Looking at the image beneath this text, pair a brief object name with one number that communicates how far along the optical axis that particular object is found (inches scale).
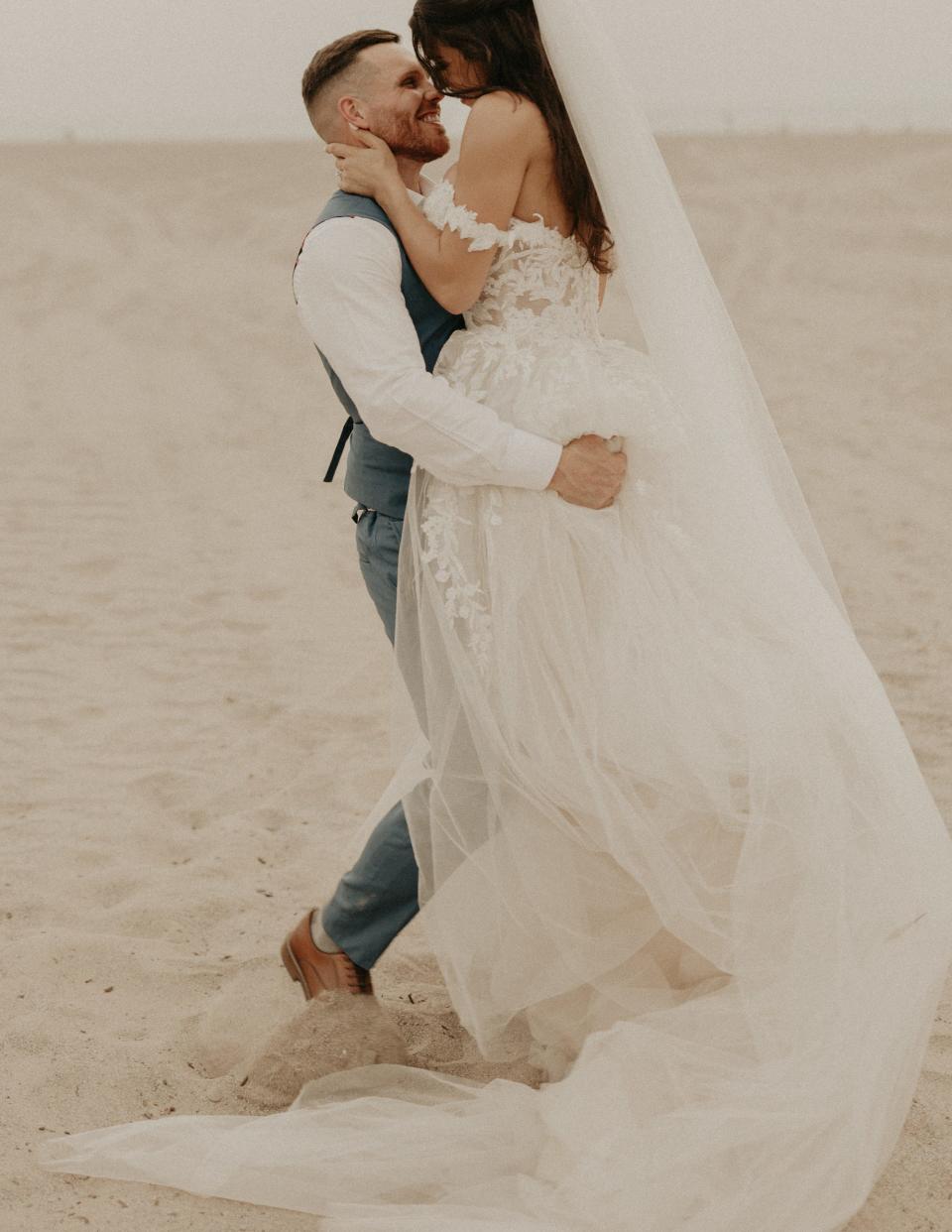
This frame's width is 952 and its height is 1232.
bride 93.5
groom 94.7
